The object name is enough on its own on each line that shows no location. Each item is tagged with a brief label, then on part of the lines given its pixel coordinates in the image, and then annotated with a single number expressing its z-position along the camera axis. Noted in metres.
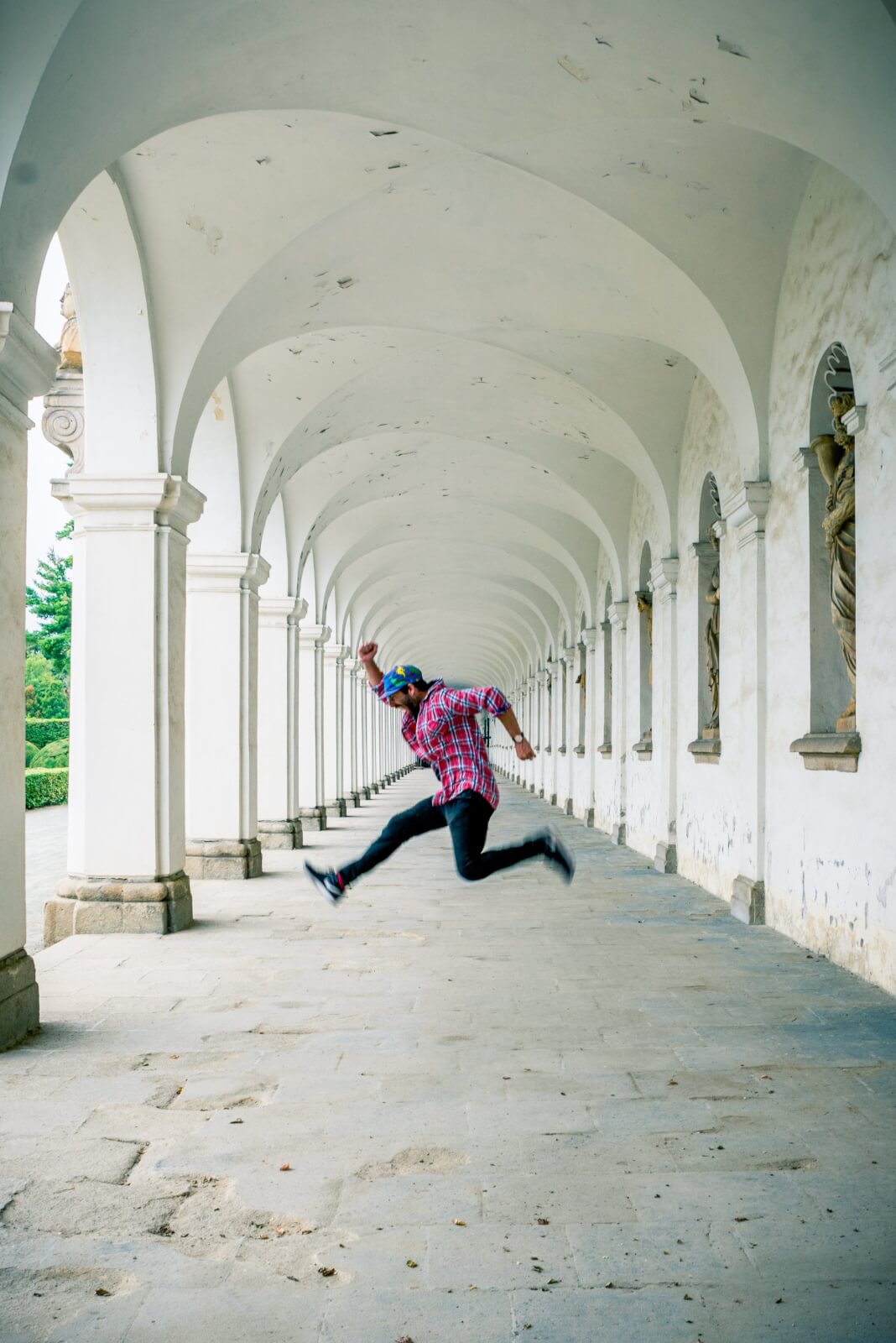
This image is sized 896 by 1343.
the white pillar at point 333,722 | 21.72
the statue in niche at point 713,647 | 10.53
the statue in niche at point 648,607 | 13.85
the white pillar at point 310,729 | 17.05
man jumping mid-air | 5.88
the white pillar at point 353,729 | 24.41
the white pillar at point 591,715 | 18.30
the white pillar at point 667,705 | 11.56
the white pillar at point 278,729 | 13.80
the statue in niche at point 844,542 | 6.79
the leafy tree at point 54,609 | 48.70
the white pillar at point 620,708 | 14.91
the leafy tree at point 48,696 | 48.34
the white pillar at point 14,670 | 4.77
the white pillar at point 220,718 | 10.66
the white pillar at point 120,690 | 7.60
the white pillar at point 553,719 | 25.14
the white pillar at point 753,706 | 8.34
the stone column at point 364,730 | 27.77
